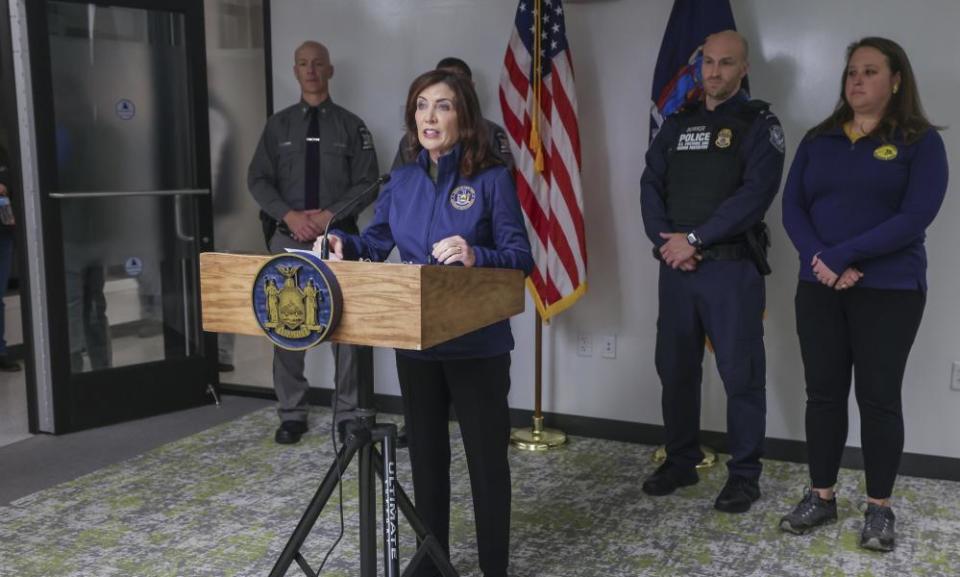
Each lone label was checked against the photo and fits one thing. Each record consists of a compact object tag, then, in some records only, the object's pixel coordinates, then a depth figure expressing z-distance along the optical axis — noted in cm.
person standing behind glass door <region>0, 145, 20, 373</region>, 521
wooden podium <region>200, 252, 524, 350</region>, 174
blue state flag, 370
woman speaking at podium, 226
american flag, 398
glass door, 432
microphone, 199
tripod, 203
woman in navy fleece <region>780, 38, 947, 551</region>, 294
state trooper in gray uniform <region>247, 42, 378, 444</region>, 423
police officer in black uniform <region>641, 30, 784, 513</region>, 330
